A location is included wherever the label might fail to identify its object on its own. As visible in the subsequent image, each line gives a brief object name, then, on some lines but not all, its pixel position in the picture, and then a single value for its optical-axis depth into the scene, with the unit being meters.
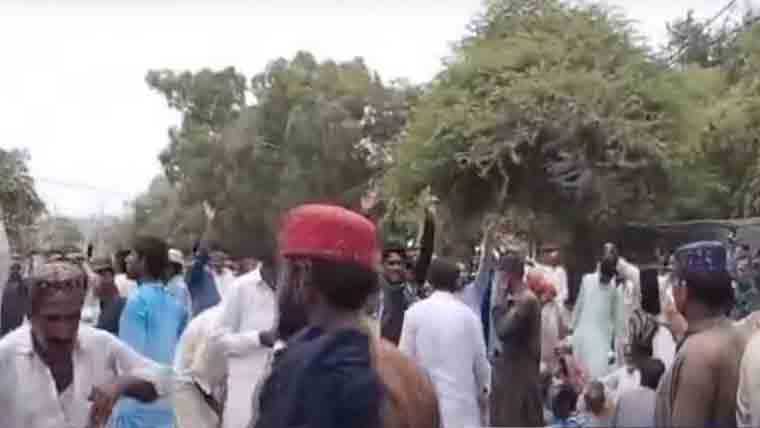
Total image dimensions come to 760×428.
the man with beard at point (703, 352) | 4.89
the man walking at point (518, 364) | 10.60
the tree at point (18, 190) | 58.66
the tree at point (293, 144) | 56.44
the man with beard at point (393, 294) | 11.36
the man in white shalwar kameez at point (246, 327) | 7.35
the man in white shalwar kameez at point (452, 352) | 9.18
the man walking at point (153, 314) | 8.98
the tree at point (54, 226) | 63.08
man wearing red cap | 3.32
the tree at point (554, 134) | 31.33
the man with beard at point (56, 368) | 4.87
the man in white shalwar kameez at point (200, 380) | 7.16
